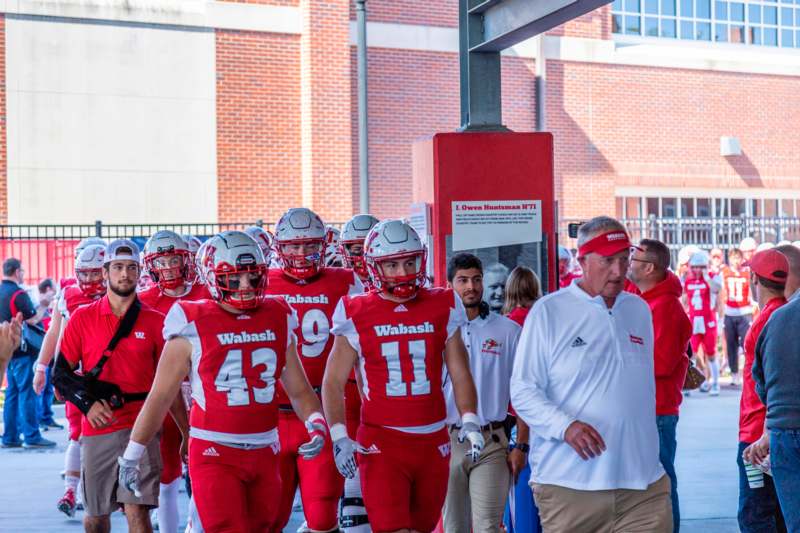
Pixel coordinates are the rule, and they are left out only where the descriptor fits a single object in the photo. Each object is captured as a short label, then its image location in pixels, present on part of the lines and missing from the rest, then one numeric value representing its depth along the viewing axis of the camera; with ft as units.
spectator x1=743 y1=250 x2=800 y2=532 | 33.19
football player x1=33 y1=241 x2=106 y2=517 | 56.18
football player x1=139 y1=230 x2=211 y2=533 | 50.60
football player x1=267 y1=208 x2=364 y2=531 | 45.39
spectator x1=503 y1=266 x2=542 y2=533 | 44.24
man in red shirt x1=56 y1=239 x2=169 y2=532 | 42.57
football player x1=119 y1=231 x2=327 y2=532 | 34.65
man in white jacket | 31.35
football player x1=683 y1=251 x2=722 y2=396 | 99.09
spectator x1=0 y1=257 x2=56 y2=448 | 81.46
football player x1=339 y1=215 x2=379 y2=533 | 41.29
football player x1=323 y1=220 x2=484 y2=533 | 36.47
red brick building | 139.03
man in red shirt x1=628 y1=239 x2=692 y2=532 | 42.63
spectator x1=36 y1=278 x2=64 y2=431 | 91.40
